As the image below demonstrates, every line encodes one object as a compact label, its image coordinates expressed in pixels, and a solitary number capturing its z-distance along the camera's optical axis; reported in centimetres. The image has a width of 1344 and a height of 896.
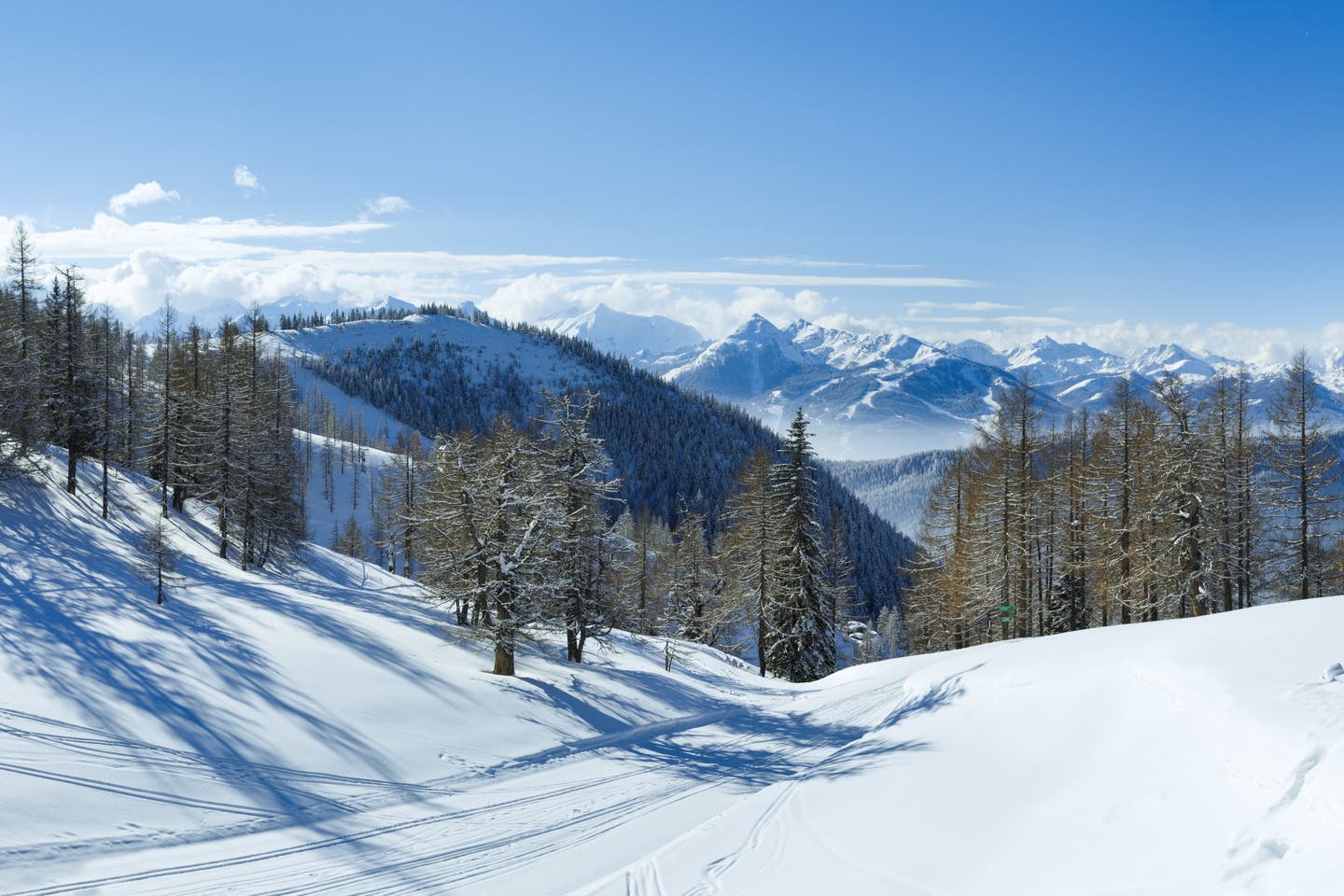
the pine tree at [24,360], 2998
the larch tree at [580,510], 2839
